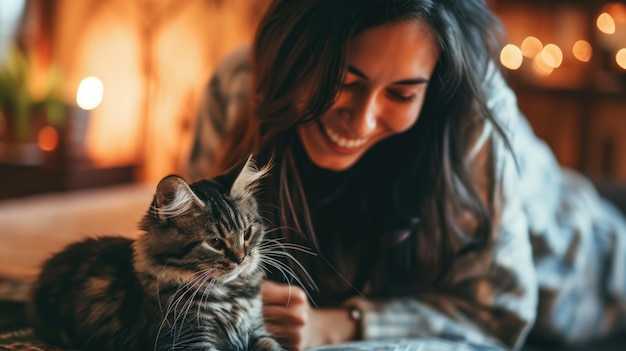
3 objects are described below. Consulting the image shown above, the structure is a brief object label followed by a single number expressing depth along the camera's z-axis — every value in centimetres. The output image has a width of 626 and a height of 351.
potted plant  342
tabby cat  68
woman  96
